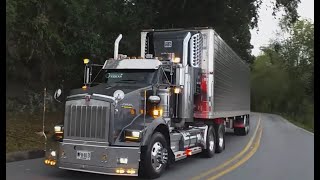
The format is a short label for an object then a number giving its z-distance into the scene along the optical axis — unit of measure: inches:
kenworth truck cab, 340.5
